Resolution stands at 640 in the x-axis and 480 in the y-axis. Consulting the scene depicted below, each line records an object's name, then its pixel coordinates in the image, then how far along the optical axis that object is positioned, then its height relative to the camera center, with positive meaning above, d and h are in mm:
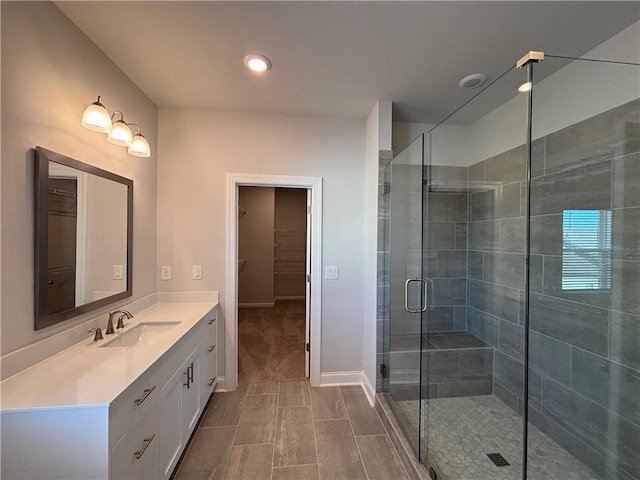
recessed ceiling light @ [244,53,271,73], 1733 +1189
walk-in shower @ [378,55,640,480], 1568 -321
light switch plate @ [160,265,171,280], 2467 -331
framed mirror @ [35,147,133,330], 1311 -6
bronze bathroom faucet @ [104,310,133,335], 1688 -559
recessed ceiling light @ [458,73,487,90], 1958 +1216
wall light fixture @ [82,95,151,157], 1457 +648
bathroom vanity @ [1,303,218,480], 992 -733
